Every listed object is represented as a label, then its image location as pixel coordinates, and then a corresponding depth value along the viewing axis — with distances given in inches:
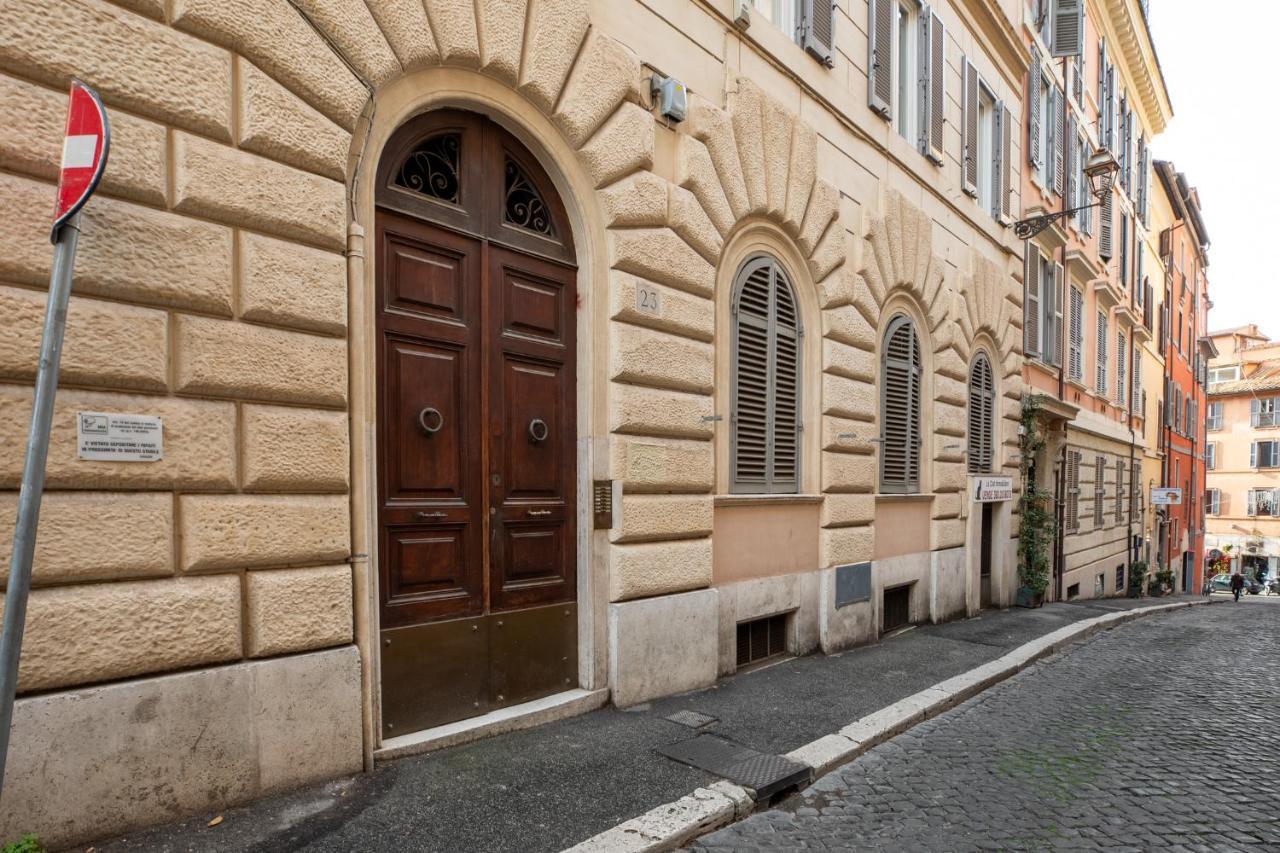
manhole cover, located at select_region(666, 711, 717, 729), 213.0
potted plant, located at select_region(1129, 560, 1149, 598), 876.0
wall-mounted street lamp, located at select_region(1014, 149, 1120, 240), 534.0
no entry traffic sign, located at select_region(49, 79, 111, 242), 100.6
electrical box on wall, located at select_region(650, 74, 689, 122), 242.7
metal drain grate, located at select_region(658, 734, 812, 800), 174.7
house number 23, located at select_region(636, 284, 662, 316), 235.5
